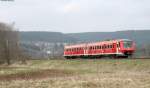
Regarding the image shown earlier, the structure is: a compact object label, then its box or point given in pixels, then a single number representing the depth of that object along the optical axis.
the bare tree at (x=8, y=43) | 57.68
